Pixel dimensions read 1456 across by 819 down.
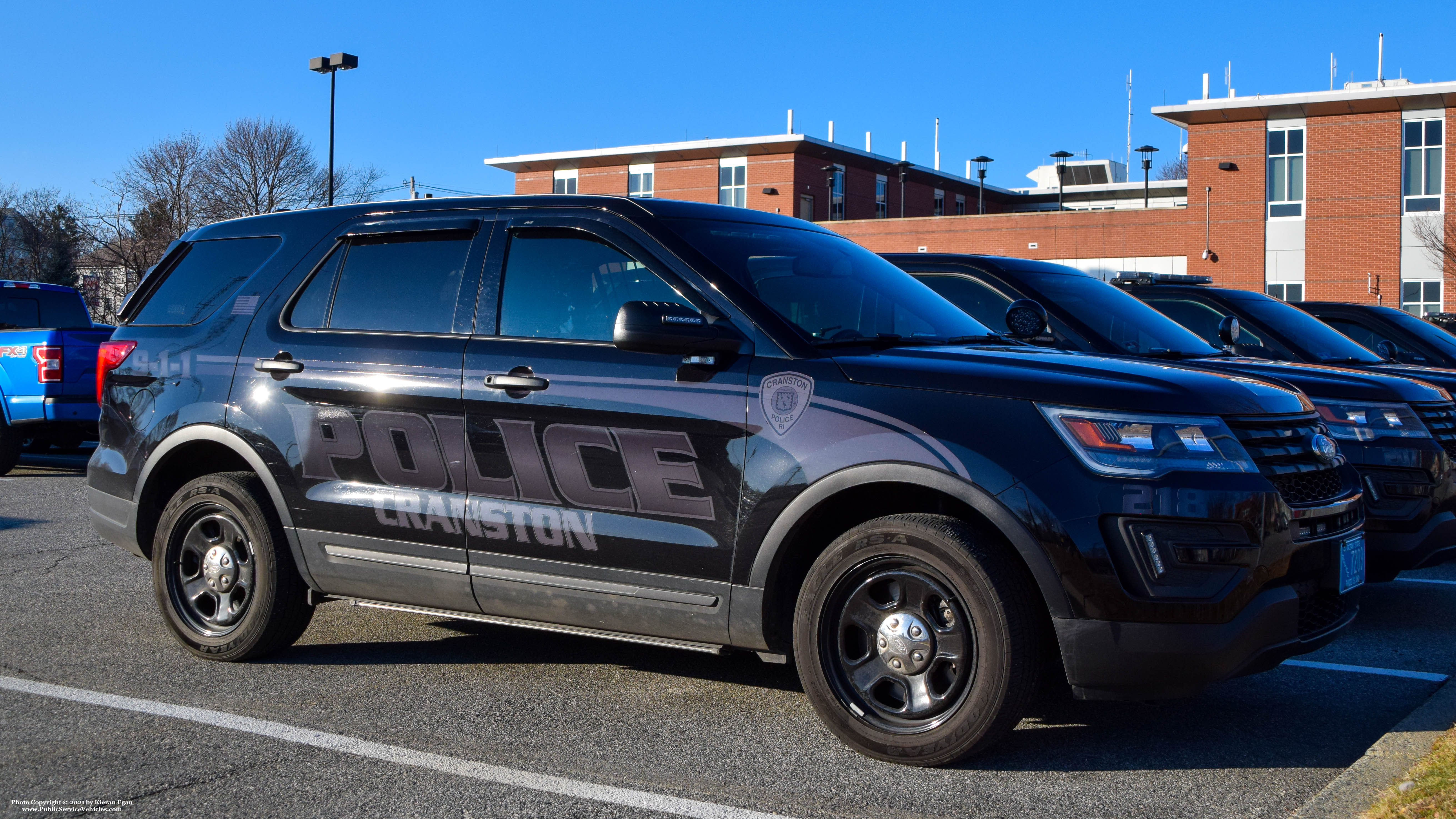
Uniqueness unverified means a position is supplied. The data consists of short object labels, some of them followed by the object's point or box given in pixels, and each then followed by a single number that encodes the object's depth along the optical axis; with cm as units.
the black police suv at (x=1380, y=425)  639
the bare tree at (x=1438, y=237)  4288
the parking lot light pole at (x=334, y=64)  3011
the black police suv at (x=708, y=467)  381
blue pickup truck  1254
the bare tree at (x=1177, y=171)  9112
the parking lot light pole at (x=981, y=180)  7225
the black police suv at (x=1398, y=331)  1092
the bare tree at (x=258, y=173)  5472
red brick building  4422
